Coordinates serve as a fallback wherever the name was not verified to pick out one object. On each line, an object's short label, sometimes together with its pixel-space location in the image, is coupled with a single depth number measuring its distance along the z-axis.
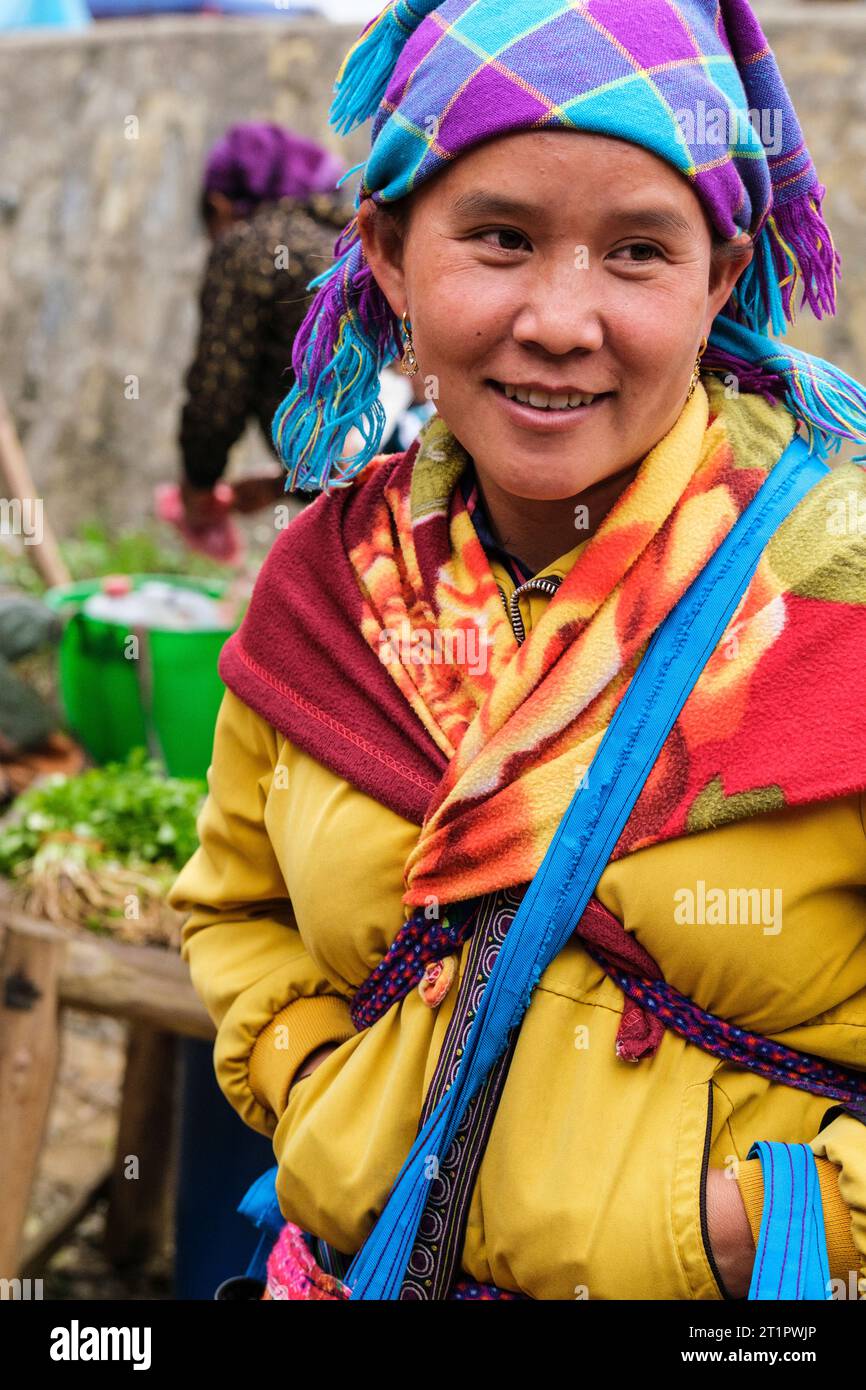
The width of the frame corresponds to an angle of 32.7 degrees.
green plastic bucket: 4.31
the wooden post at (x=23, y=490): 5.92
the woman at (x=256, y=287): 3.45
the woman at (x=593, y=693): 1.36
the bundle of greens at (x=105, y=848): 3.06
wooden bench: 2.91
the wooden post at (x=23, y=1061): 2.98
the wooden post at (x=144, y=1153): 3.75
